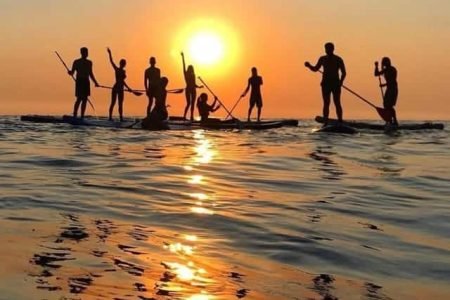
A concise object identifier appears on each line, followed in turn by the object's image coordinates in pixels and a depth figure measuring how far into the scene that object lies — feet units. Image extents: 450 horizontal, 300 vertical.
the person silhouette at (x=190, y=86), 76.33
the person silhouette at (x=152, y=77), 66.13
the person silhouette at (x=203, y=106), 74.18
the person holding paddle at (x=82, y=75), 61.11
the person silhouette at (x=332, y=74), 55.16
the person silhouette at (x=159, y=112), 54.95
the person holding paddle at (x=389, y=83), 63.05
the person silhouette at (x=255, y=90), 74.90
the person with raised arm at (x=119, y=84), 67.87
